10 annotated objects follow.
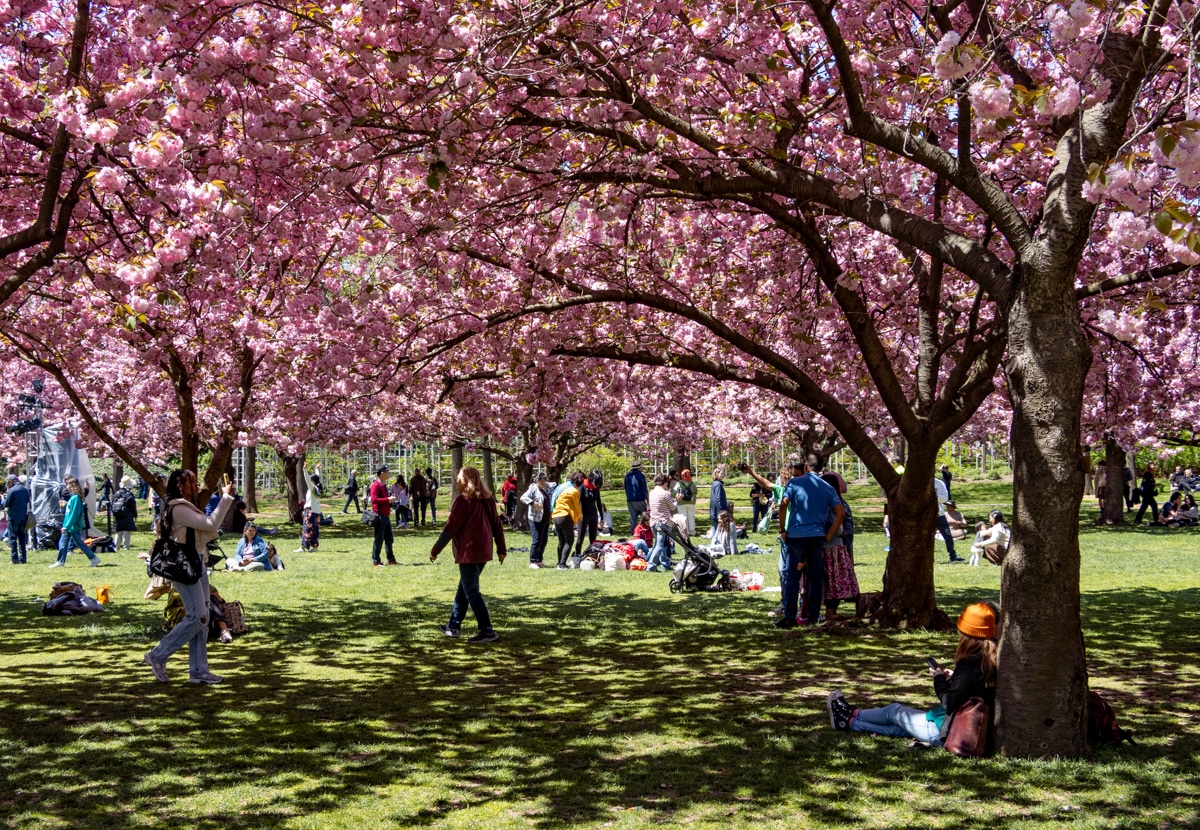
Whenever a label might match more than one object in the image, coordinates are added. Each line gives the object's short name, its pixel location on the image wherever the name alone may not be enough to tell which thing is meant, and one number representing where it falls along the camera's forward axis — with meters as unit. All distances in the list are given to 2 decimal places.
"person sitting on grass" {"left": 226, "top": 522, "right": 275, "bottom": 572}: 19.30
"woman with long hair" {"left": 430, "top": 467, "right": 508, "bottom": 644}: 10.71
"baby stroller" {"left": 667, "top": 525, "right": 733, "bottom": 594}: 15.37
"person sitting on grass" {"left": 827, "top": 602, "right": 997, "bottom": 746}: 6.47
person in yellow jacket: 18.80
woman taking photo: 8.34
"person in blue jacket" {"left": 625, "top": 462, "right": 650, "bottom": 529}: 23.52
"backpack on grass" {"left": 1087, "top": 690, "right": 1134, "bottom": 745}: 6.37
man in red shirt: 19.98
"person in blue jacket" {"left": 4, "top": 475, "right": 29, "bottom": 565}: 21.33
